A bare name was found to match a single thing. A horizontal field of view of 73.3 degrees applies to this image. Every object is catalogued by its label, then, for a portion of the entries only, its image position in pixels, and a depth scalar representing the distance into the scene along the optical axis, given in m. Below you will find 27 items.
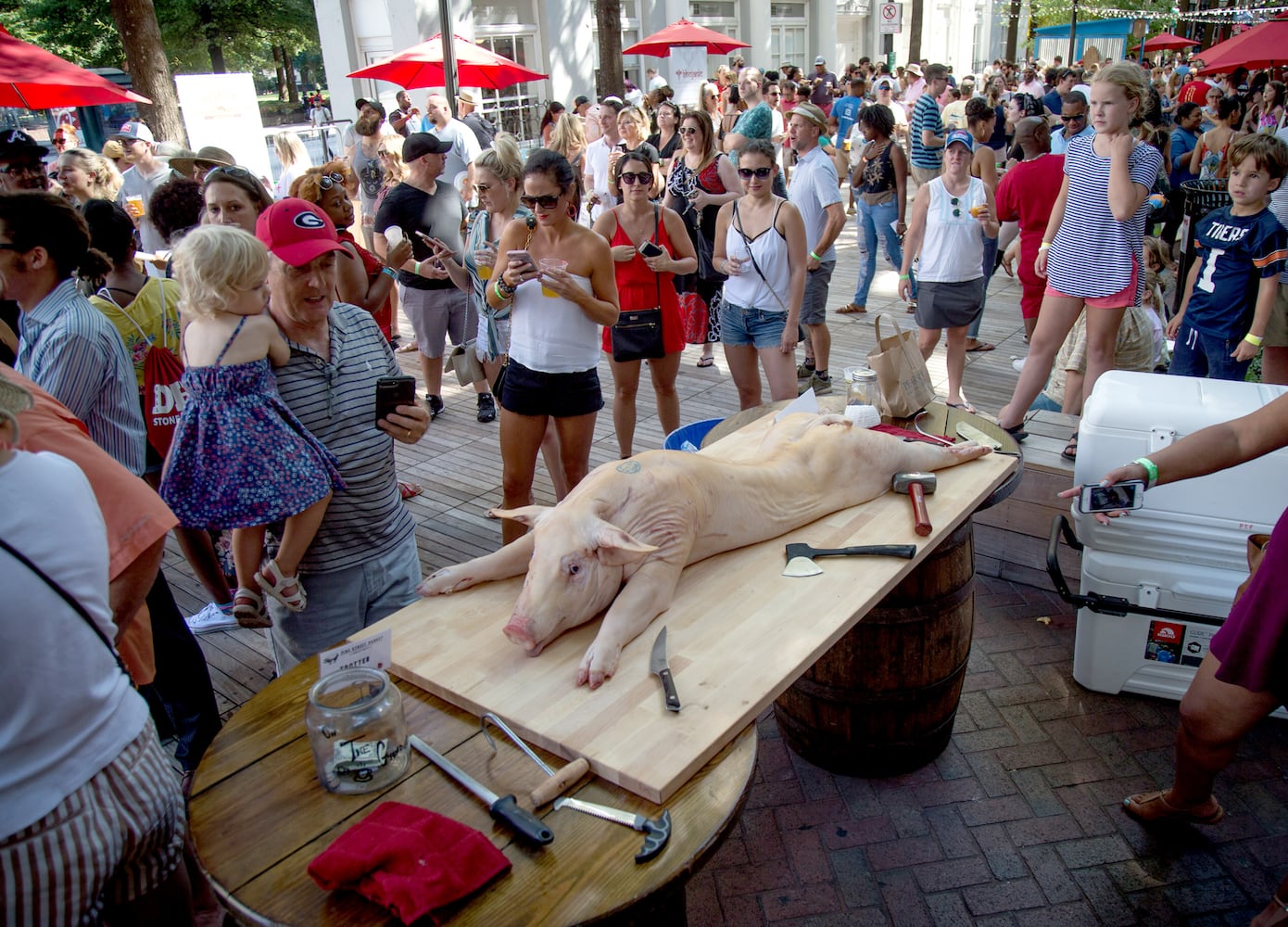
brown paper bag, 3.59
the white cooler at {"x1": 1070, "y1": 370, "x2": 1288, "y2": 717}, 3.24
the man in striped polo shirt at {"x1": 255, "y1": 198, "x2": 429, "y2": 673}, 2.67
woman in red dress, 5.18
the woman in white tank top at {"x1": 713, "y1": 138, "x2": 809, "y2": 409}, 5.38
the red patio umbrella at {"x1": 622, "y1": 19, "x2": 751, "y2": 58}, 15.52
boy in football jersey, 5.00
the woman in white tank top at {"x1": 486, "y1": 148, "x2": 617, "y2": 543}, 4.18
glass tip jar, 1.81
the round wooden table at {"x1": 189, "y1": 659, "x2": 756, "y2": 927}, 1.54
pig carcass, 2.21
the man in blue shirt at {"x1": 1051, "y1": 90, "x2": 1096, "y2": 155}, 7.93
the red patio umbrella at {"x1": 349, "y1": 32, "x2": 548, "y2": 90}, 11.90
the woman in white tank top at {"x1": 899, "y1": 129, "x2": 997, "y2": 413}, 6.05
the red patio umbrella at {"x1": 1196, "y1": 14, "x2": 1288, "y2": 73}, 10.39
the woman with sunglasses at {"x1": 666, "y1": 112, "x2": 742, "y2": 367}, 6.37
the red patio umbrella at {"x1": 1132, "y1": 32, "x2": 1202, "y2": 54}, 22.36
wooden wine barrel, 2.99
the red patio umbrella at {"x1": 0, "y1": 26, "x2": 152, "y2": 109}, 7.26
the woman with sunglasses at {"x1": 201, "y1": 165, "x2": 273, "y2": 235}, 4.04
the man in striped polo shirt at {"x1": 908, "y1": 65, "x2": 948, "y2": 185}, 9.14
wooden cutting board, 1.87
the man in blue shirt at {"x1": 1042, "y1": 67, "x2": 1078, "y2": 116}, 15.70
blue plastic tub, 4.20
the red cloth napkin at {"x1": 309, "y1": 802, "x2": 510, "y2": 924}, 1.49
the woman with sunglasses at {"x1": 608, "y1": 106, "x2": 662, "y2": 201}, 9.18
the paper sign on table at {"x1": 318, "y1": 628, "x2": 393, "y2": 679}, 1.96
